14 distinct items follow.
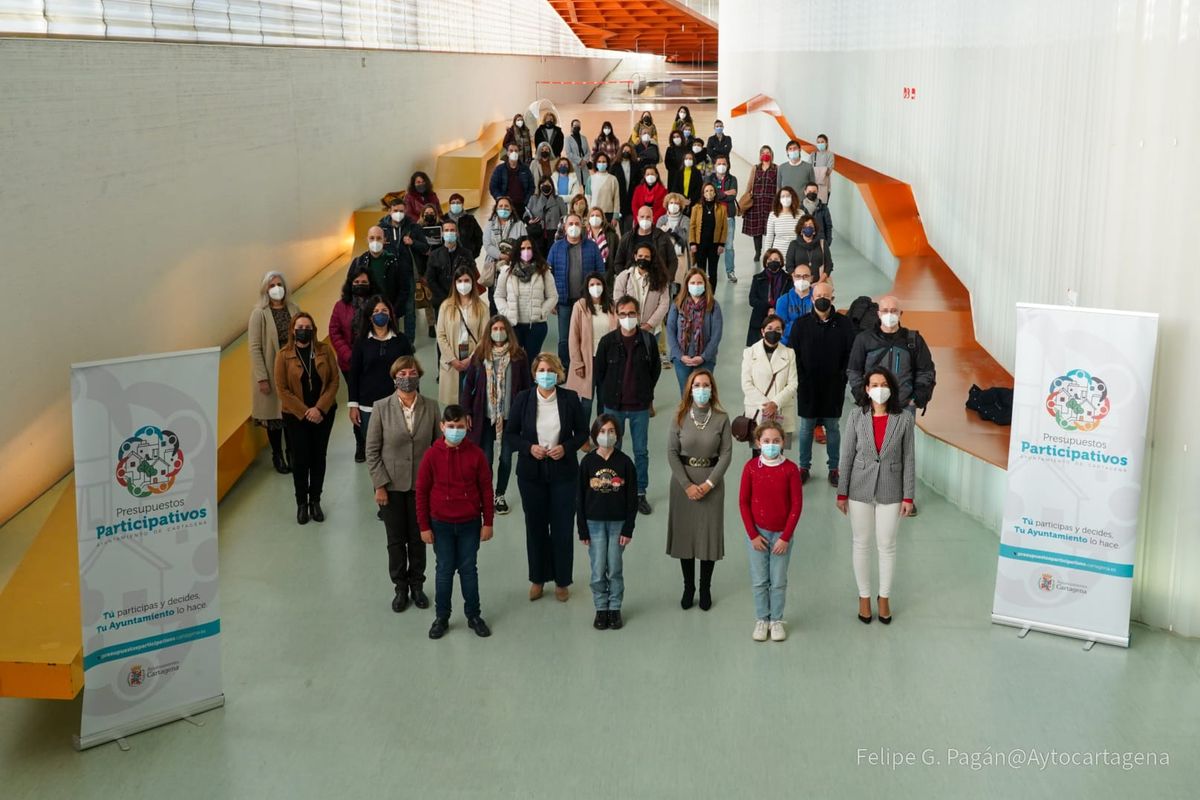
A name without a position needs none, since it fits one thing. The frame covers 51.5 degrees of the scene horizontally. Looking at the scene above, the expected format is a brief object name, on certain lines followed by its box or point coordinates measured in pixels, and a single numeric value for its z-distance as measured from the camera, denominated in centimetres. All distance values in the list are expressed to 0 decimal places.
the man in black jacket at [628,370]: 921
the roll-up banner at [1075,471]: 717
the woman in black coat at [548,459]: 782
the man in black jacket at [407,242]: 1263
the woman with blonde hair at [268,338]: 976
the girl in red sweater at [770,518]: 718
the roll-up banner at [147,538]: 627
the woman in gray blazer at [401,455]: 784
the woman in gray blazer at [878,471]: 741
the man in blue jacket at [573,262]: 1176
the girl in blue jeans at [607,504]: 739
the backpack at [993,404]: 981
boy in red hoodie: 729
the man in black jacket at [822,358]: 968
